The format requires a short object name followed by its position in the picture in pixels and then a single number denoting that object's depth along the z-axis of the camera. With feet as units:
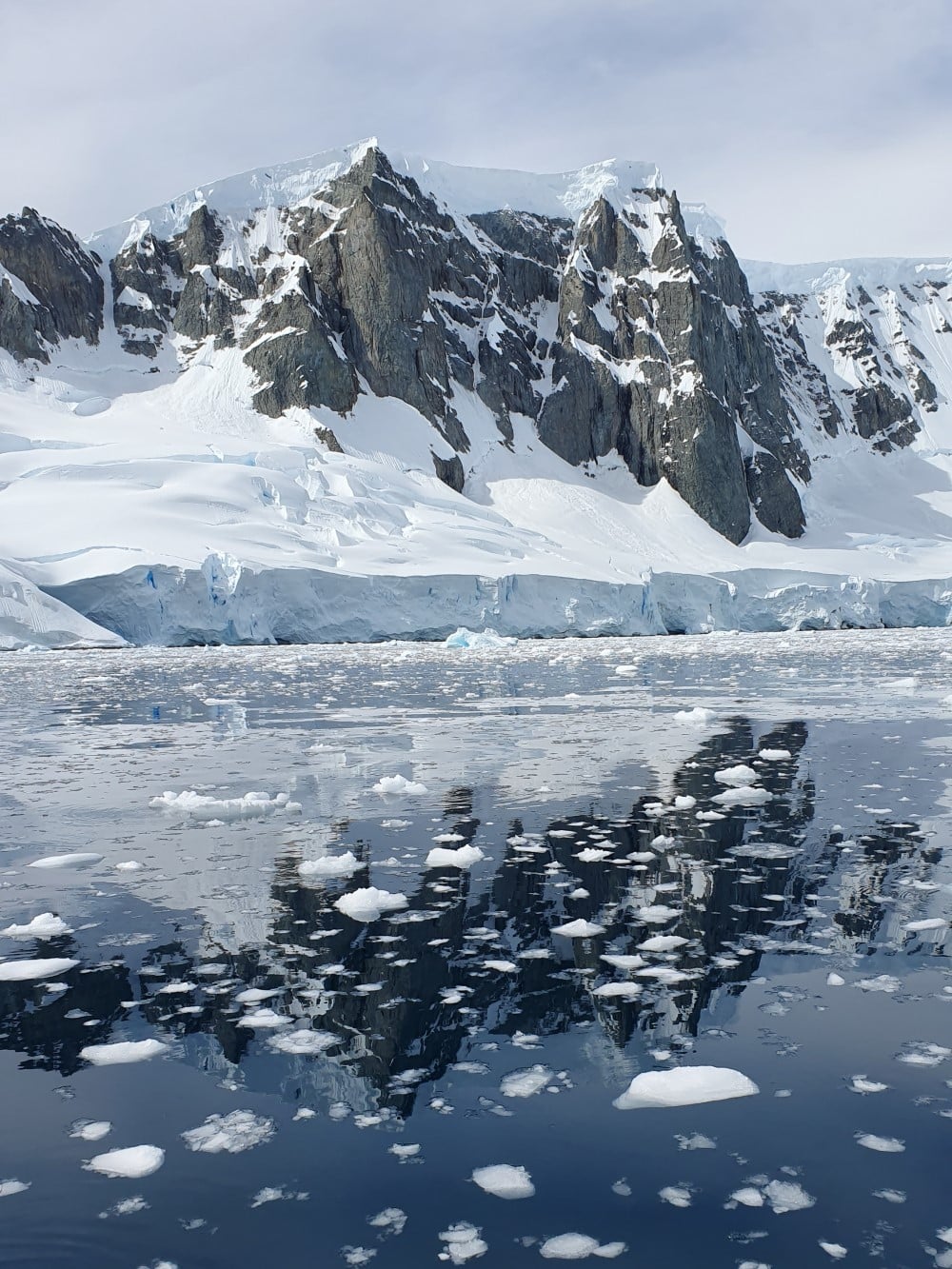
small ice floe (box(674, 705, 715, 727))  43.88
